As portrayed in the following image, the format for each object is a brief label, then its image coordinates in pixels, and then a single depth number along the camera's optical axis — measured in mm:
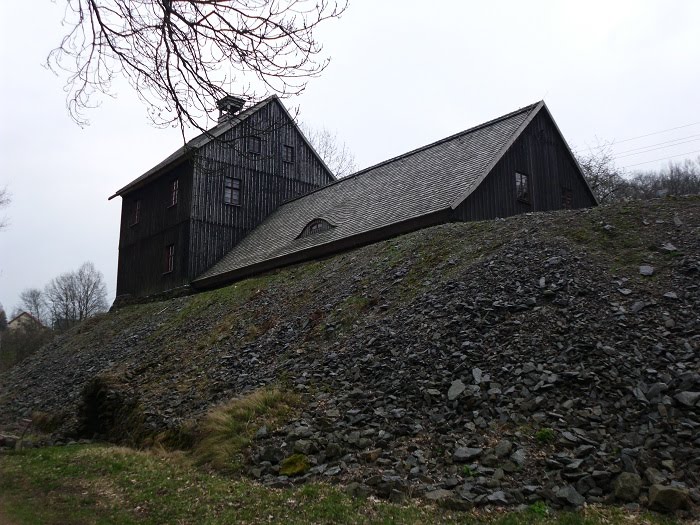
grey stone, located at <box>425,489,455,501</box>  6336
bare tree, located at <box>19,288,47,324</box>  72500
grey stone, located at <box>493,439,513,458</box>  7016
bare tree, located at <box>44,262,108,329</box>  62625
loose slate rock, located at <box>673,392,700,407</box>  7212
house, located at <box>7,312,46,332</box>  47100
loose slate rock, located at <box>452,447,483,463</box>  7109
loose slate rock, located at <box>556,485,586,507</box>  5945
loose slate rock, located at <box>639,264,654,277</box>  10586
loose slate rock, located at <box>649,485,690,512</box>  5703
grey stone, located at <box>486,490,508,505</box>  6102
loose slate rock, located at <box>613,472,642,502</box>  5965
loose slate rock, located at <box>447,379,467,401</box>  8578
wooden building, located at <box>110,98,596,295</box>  19094
